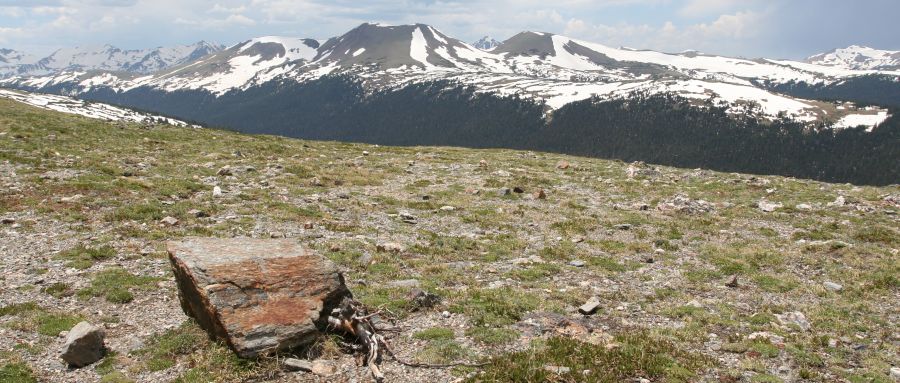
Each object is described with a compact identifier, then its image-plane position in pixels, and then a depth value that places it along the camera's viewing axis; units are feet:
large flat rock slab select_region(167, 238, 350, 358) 37.32
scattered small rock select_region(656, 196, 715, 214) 95.86
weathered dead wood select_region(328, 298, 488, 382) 39.19
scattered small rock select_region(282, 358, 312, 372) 36.99
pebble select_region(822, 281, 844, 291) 58.03
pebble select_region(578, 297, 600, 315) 49.14
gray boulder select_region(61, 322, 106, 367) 37.11
